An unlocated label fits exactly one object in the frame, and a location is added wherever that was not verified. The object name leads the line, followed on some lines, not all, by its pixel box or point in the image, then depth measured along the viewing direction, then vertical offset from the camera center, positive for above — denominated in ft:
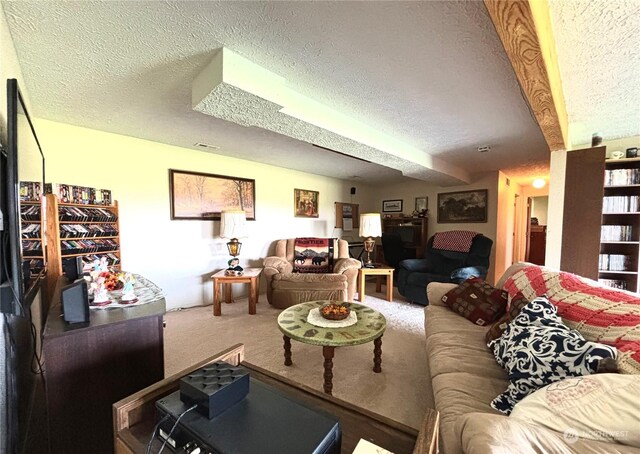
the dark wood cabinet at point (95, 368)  3.16 -2.03
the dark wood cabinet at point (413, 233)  15.85 -1.04
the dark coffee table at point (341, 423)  2.17 -1.99
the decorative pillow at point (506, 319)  4.86 -2.03
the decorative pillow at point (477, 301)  6.10 -2.15
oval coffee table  5.20 -2.49
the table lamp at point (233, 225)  10.82 -0.36
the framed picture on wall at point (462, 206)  14.62 +0.58
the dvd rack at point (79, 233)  6.59 -0.47
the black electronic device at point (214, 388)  2.17 -1.54
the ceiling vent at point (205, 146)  10.07 +2.84
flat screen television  3.03 -0.77
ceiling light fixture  15.59 +2.04
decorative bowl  6.11 -2.31
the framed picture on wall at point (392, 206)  18.58 +0.76
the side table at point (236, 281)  9.94 -2.68
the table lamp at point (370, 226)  12.77 -0.48
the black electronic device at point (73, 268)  5.74 -1.16
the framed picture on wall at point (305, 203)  14.94 +0.82
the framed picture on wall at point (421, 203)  16.98 +0.87
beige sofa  2.18 -2.49
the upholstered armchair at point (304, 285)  10.53 -2.87
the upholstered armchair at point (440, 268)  10.76 -2.36
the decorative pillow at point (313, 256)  12.75 -1.98
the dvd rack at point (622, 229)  8.30 -0.43
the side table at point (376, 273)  12.11 -2.86
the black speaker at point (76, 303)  3.45 -1.18
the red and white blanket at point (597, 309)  3.11 -1.48
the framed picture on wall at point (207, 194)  10.52 +0.99
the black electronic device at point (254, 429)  1.90 -1.71
